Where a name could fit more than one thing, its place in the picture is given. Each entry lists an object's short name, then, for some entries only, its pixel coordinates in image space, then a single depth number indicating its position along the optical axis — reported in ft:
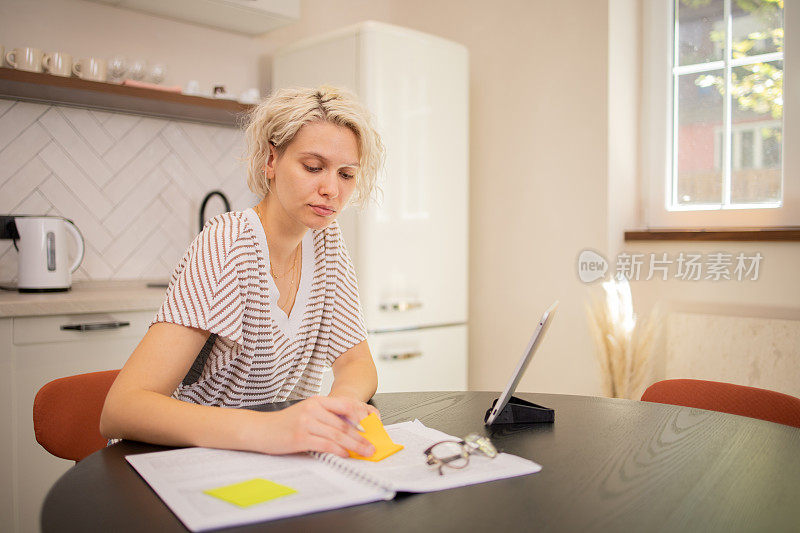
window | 8.25
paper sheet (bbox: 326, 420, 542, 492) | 2.79
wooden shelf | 7.89
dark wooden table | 2.46
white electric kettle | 7.90
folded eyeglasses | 2.97
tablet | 3.54
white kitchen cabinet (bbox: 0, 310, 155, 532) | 6.98
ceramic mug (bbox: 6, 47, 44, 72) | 7.97
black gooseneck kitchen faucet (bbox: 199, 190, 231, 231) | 9.70
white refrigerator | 9.09
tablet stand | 3.88
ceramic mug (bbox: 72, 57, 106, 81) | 8.34
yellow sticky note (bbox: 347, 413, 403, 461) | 3.14
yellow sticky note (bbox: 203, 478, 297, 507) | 2.57
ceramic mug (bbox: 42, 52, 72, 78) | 8.12
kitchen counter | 6.97
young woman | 3.31
